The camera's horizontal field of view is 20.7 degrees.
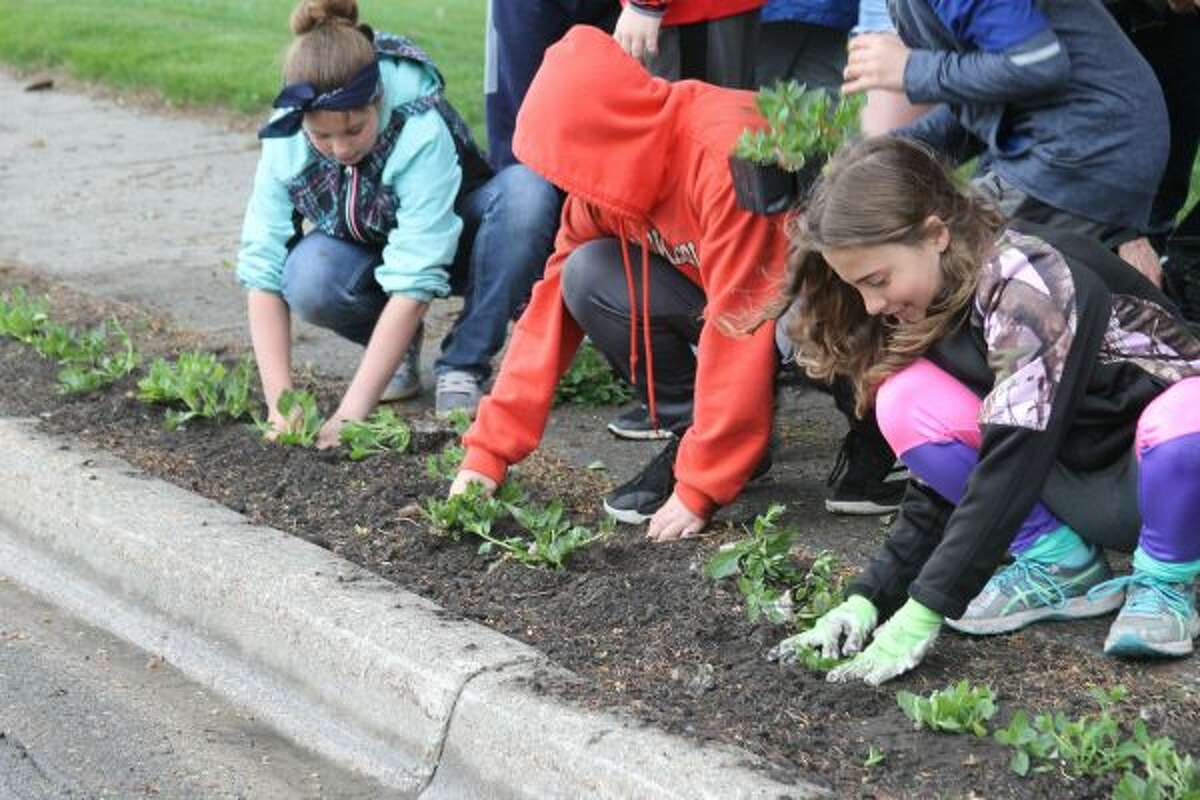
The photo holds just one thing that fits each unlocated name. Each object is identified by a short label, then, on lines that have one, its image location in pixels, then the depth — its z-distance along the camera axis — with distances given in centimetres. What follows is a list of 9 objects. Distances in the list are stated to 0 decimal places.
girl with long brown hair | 552
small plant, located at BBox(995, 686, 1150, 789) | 489
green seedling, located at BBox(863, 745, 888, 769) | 503
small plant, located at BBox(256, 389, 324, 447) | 793
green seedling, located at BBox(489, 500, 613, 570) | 657
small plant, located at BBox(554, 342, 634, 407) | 879
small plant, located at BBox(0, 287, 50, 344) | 946
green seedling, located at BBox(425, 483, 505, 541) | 682
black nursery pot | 638
